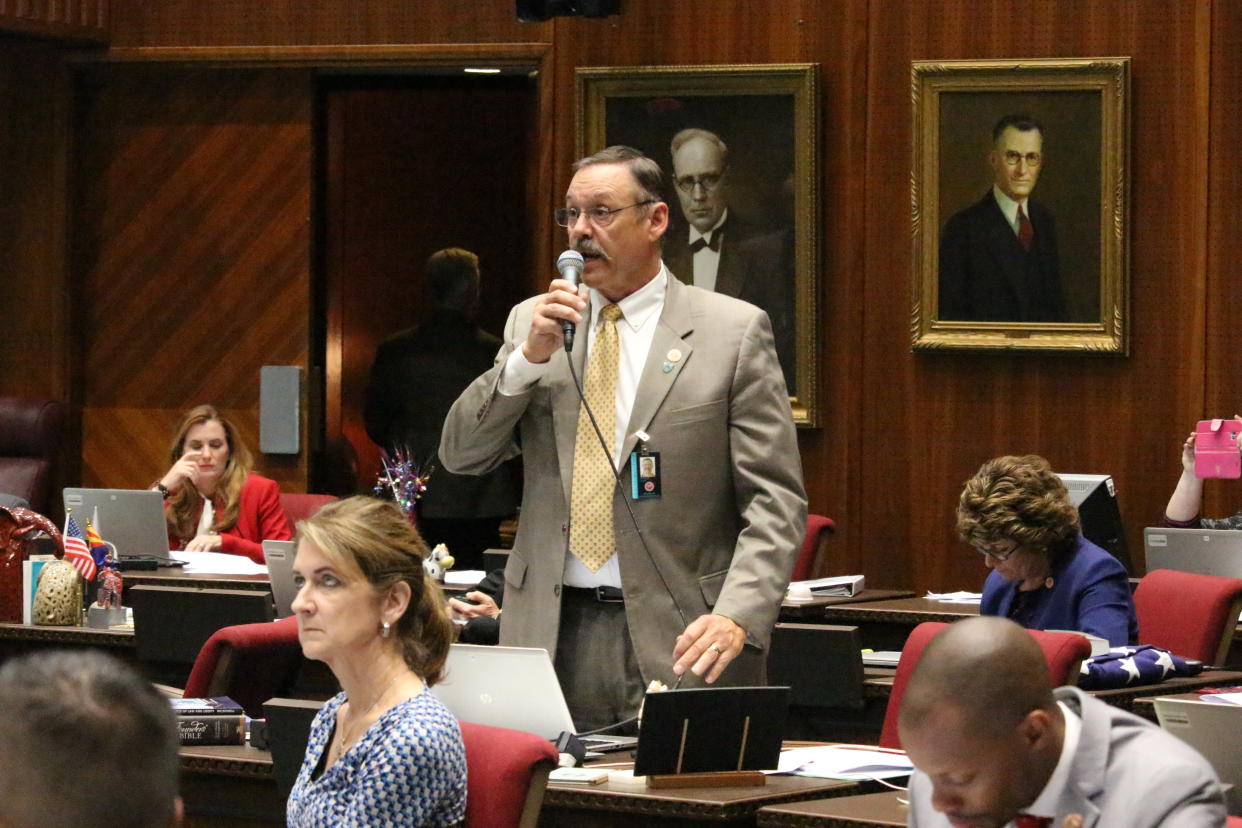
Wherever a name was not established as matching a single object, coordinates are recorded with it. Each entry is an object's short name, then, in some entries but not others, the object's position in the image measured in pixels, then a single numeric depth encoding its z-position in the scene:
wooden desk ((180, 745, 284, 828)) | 7.46
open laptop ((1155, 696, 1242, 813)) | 6.61
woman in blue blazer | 9.81
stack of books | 7.84
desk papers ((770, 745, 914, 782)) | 7.18
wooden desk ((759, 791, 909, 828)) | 6.29
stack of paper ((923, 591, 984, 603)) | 12.75
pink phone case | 14.14
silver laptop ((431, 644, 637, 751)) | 6.98
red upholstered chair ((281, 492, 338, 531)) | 15.05
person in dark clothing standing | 17.27
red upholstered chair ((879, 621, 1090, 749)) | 7.72
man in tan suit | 7.40
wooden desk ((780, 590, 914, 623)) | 12.31
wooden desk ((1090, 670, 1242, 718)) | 8.86
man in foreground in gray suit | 4.41
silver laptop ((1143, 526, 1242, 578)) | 12.13
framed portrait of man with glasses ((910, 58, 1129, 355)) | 15.25
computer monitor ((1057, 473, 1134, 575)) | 12.34
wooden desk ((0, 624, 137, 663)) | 11.28
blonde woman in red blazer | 14.94
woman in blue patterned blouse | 6.08
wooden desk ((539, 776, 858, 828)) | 6.59
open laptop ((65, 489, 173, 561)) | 13.74
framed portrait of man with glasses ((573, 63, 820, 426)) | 15.93
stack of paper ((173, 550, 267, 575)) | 13.70
